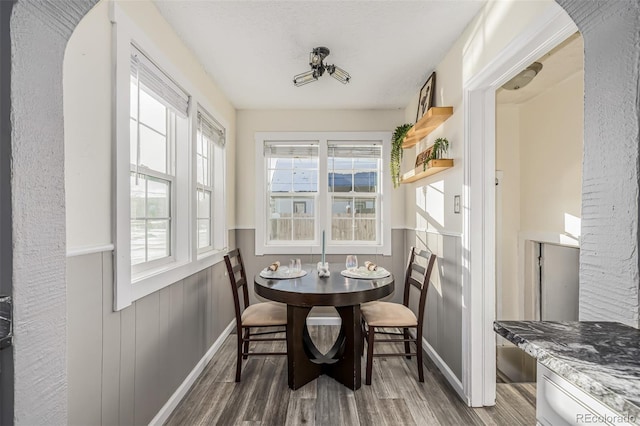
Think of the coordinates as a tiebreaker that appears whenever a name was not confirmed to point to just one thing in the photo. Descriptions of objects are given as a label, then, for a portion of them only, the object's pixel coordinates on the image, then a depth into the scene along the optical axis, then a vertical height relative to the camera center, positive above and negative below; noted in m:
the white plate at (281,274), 2.42 -0.53
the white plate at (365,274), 2.41 -0.52
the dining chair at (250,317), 2.36 -0.85
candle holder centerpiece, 2.48 -0.49
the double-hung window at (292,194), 3.69 +0.18
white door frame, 2.04 -0.21
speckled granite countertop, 0.52 -0.30
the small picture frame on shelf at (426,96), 2.67 +1.05
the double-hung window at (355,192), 3.68 +0.21
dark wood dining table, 2.03 -0.79
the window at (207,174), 2.64 +0.34
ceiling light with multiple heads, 2.24 +1.06
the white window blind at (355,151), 3.67 +0.71
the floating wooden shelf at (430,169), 2.31 +0.34
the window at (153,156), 1.77 +0.34
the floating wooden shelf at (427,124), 2.33 +0.73
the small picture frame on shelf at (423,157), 2.56 +0.47
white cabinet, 0.62 -0.45
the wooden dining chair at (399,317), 2.31 -0.84
